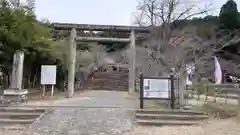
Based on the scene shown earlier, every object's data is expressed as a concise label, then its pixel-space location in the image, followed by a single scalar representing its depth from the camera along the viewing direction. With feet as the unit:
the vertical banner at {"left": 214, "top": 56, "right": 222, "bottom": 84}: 47.29
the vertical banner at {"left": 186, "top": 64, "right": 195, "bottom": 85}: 57.65
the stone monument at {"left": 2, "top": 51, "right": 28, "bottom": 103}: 38.63
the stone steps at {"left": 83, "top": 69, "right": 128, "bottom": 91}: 96.37
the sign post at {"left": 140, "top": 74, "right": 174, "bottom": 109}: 36.47
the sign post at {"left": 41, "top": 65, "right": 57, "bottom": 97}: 49.08
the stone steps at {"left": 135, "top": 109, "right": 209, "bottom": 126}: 30.53
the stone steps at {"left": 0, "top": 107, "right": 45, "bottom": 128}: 30.32
